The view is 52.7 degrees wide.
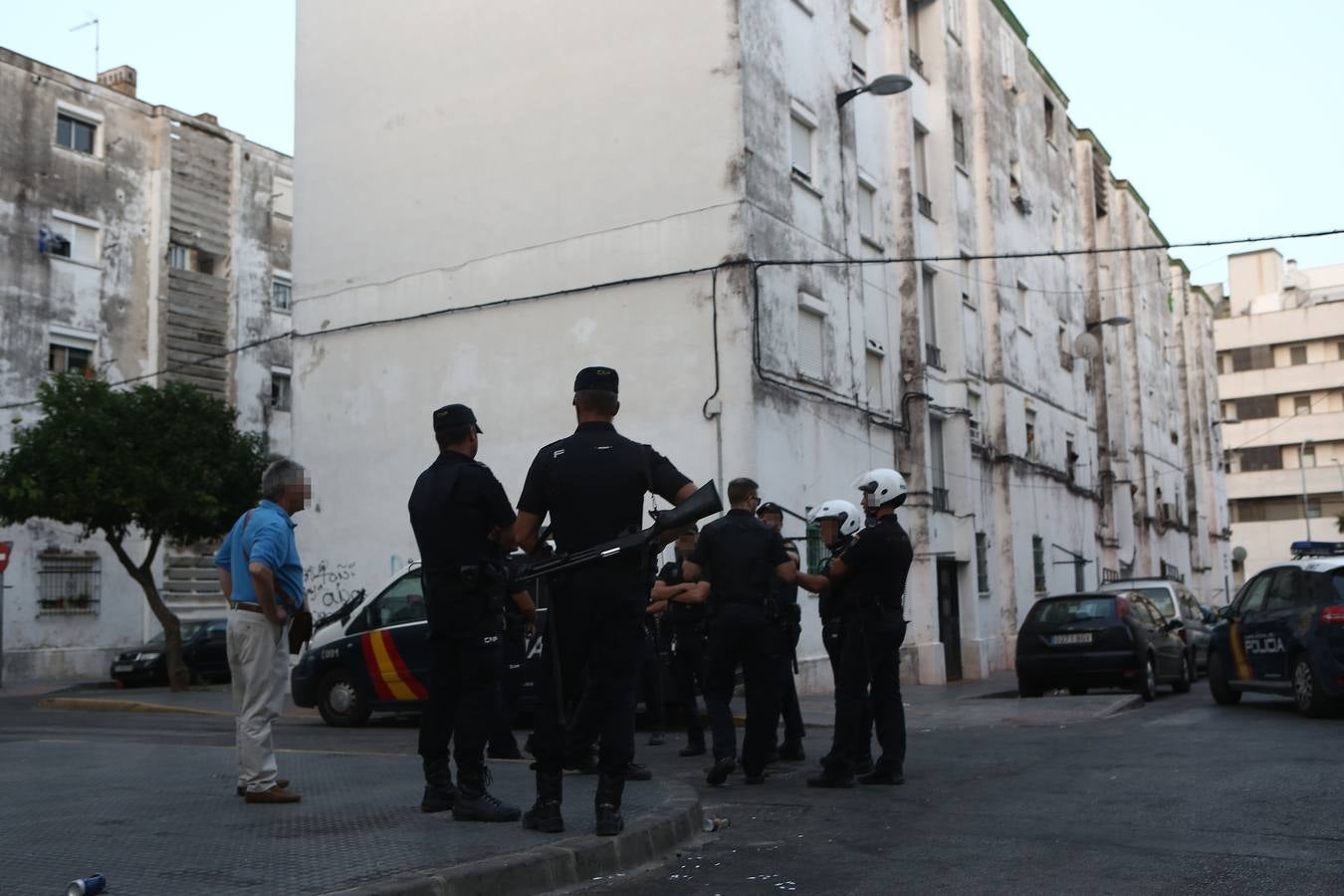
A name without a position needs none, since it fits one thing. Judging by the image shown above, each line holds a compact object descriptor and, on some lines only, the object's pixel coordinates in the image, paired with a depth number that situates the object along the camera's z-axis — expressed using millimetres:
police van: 14117
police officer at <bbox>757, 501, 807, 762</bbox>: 9422
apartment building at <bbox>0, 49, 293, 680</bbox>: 30641
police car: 12633
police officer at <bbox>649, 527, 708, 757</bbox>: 10500
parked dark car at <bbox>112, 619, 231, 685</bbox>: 25922
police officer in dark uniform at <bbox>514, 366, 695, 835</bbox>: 5715
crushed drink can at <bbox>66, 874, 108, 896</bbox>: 4309
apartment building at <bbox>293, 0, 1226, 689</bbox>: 19328
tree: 23641
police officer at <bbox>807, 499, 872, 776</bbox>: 8625
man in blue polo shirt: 6852
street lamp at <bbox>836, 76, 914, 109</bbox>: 19875
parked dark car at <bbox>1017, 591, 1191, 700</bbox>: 17031
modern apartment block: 75000
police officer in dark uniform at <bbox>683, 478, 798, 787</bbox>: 8312
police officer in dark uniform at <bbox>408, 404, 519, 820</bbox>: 6180
